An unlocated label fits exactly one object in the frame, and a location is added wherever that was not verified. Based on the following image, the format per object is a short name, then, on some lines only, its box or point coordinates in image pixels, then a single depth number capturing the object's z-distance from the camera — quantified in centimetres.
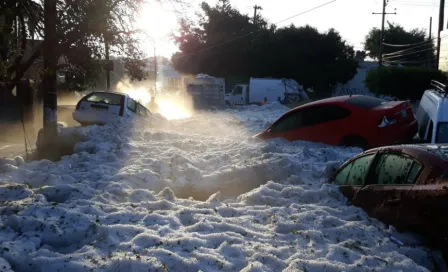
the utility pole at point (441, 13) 2815
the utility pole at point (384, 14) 4625
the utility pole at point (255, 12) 5626
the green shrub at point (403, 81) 2786
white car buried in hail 1545
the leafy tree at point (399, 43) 5659
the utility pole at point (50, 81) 1050
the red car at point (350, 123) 1024
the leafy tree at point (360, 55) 6047
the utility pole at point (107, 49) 1211
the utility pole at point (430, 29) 5602
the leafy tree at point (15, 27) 719
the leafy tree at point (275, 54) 5341
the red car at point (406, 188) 412
